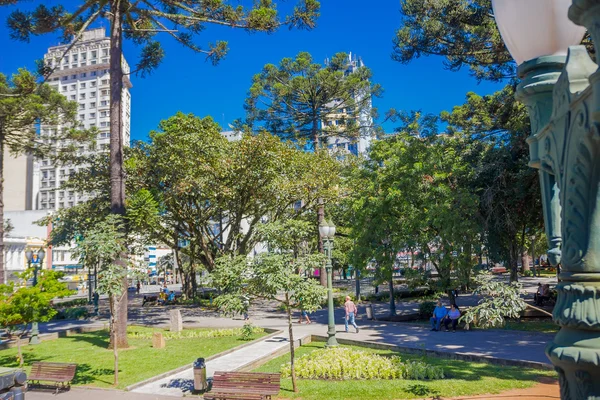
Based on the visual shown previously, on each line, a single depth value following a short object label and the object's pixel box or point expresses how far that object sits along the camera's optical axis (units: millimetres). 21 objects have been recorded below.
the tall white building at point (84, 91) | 94375
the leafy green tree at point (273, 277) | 10258
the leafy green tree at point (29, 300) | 12781
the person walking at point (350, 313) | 17927
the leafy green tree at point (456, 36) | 16250
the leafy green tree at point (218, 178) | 23188
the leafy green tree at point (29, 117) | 22617
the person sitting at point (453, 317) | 17816
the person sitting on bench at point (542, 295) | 22266
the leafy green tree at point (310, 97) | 31250
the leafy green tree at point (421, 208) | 19047
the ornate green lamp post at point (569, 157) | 1637
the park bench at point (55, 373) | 10828
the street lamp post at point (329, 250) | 14031
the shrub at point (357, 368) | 11000
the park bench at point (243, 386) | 9295
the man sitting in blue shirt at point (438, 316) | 17953
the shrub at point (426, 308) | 21516
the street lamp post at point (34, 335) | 17750
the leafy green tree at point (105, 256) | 11461
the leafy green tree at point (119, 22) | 17312
